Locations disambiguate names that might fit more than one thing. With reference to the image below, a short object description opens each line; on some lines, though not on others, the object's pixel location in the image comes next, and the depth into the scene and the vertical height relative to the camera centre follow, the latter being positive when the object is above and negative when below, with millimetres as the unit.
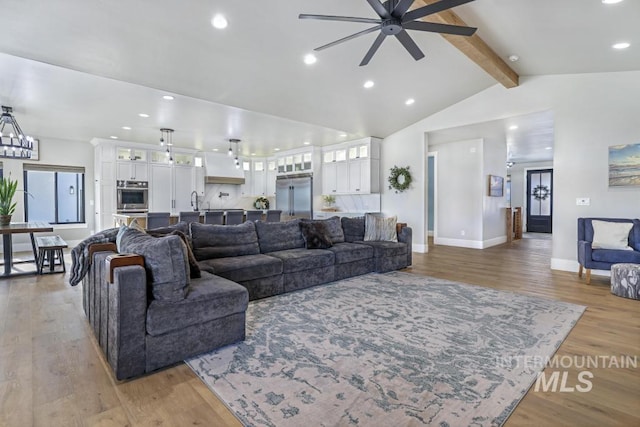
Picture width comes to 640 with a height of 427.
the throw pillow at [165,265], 2115 -380
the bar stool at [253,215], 6293 -88
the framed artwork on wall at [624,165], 4488 +681
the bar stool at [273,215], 6773 -93
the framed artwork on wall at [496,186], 7800 +660
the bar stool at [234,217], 5992 -124
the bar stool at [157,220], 5258 -160
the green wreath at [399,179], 7230 +766
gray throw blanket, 2662 -423
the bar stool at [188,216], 5465 -95
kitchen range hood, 8914 +1198
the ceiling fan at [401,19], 2420 +1610
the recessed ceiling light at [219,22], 3275 +2035
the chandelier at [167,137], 6477 +1677
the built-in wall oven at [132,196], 7414 +353
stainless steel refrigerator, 8521 +434
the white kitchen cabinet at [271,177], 9781 +1062
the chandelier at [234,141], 7459 +1702
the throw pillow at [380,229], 5191 -308
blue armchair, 3961 -558
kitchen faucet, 8612 +199
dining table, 4477 -357
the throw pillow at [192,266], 2701 -489
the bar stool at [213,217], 5571 -115
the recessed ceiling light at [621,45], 3793 +2056
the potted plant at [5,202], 4645 +128
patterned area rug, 1689 -1065
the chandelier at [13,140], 4793 +1119
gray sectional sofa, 2000 -650
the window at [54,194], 7207 +412
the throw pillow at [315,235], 4434 -354
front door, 11477 +410
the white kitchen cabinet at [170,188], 7922 +611
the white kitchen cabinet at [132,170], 7441 +981
